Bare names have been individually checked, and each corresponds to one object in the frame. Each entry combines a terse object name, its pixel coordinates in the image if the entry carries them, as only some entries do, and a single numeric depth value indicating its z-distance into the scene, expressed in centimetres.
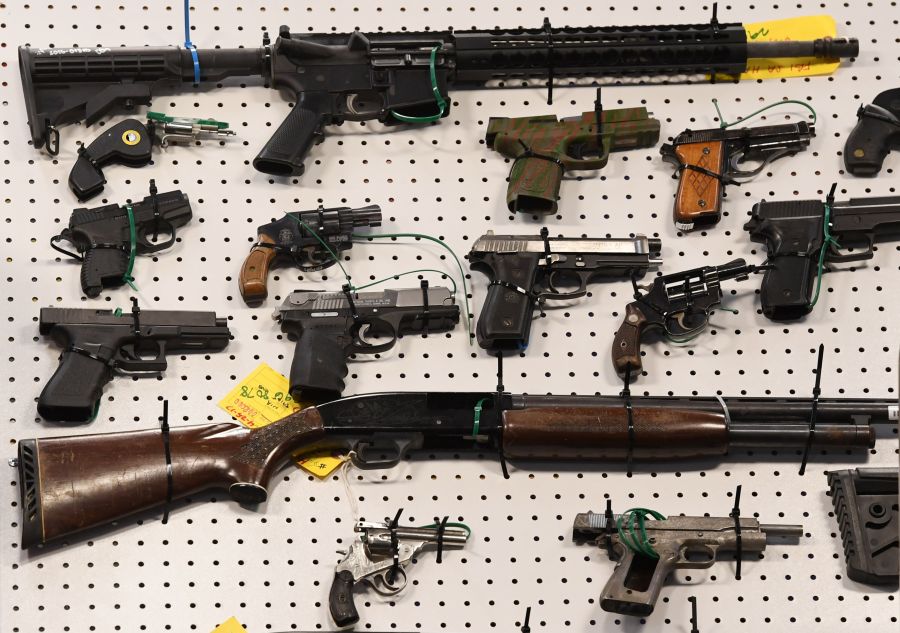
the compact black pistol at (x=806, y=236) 505
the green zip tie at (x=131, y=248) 513
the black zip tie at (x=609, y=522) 474
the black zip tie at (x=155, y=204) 516
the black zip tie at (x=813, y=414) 479
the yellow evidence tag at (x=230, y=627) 470
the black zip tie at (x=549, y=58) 543
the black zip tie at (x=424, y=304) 502
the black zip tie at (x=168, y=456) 468
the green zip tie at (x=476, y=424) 480
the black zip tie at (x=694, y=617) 464
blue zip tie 541
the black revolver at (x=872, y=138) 530
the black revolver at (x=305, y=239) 510
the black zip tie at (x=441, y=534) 475
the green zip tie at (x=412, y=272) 518
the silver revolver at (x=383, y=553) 469
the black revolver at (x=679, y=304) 500
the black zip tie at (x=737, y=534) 470
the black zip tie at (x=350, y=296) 500
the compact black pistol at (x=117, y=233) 509
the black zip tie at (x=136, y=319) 497
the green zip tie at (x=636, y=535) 466
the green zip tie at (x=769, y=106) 543
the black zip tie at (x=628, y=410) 477
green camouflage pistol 523
